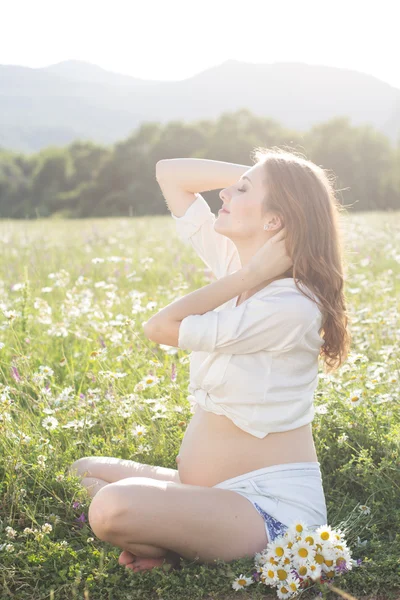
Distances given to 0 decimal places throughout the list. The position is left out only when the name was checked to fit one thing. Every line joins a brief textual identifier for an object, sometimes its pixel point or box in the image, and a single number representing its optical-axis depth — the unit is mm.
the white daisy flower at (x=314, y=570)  2301
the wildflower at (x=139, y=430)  3299
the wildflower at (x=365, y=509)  2947
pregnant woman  2477
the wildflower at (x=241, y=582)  2404
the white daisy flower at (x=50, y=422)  3244
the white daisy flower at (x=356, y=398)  3291
